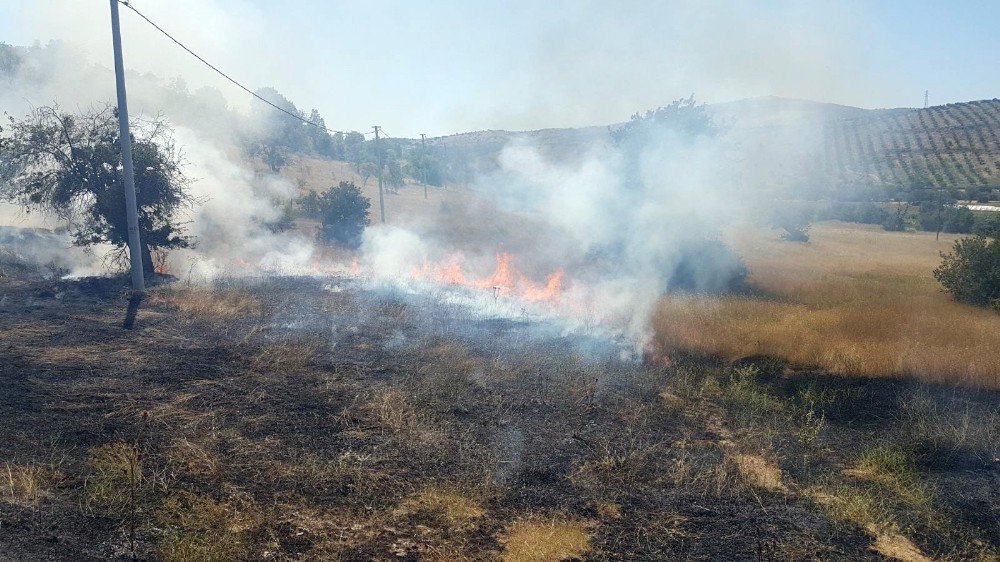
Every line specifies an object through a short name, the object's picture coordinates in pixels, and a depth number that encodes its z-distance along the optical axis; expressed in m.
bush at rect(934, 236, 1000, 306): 14.69
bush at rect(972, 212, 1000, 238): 15.69
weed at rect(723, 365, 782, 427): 8.68
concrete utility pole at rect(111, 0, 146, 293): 14.59
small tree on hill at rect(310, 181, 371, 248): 28.81
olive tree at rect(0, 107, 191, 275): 16.52
